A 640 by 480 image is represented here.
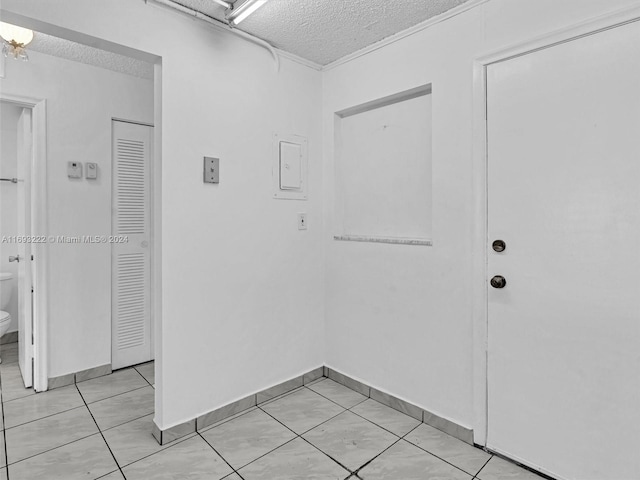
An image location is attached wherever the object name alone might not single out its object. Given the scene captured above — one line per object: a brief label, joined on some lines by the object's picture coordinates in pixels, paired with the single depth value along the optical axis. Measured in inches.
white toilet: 133.1
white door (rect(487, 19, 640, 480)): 55.8
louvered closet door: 111.4
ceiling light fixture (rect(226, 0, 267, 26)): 68.0
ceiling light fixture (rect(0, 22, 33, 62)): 70.0
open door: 97.8
